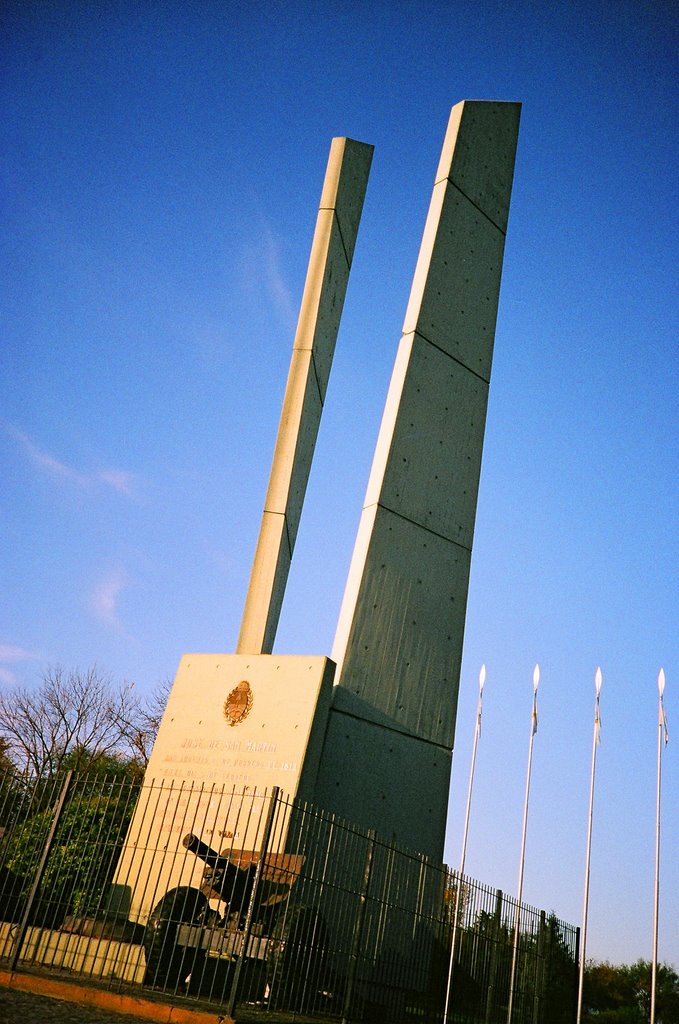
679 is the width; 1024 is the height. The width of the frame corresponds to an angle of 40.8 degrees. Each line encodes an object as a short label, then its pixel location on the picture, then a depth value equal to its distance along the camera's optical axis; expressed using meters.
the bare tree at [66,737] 30.41
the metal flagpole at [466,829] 9.80
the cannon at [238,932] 7.19
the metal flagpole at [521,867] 10.38
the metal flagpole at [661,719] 17.11
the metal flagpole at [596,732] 15.97
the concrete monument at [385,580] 11.32
